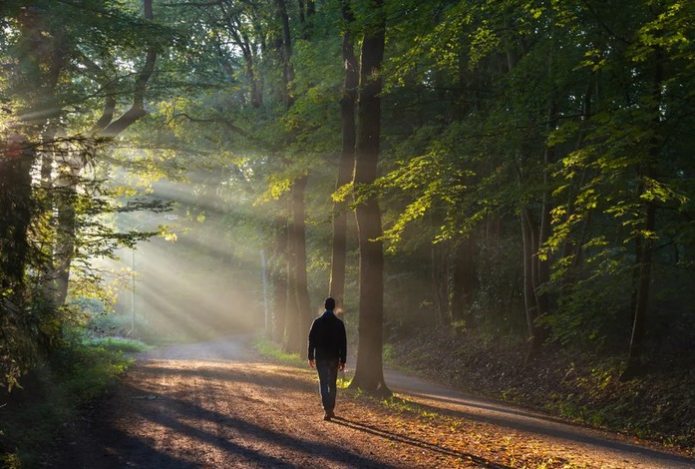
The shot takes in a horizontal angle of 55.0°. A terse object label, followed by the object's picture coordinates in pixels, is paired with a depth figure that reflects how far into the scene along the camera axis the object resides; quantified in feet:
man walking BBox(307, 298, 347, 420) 36.91
